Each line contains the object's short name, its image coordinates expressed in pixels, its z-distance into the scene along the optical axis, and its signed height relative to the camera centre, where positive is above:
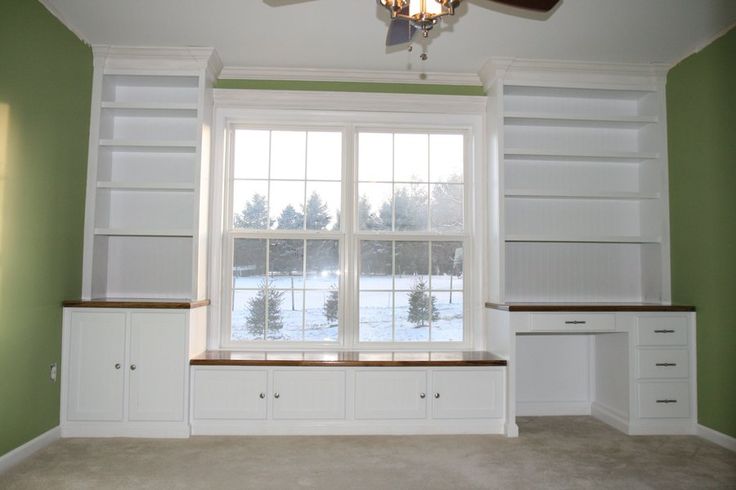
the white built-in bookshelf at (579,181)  3.89 +0.69
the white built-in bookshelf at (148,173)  3.69 +0.68
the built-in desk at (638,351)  3.55 -0.55
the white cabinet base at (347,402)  3.48 -0.90
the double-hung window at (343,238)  4.02 +0.23
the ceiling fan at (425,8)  1.93 +0.96
